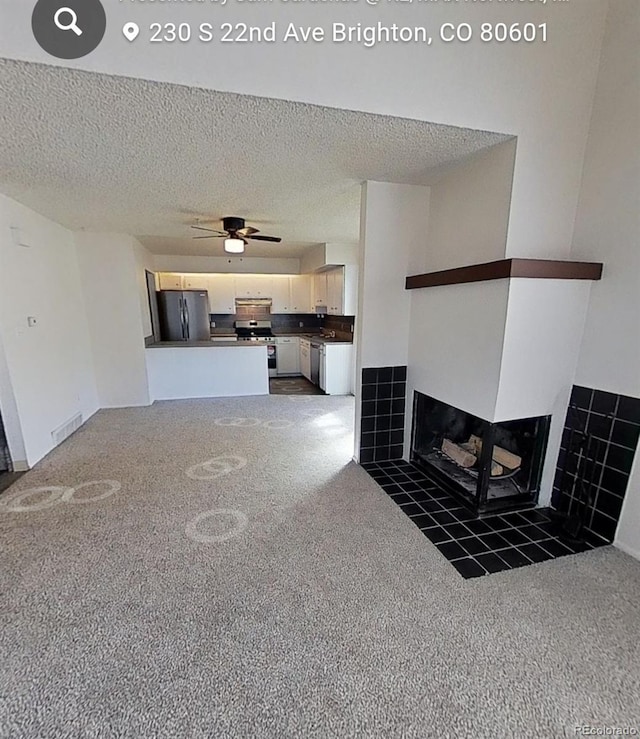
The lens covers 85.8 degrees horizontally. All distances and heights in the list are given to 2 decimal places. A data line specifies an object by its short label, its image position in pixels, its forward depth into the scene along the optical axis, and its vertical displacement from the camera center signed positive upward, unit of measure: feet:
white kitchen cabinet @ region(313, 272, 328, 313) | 20.97 +0.68
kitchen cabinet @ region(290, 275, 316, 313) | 23.45 +0.40
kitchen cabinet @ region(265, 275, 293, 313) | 23.54 +0.40
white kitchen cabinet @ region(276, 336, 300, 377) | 22.87 -3.55
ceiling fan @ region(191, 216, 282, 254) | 12.33 +2.47
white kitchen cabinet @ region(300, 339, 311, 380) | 21.32 -3.64
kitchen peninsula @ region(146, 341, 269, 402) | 17.04 -3.49
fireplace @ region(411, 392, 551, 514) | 7.93 -4.00
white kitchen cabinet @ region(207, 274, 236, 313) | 22.52 +0.45
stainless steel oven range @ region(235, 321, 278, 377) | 22.79 -2.30
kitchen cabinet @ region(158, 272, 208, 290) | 21.95 +1.19
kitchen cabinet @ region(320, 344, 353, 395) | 18.10 -3.52
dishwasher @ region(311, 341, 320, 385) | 19.50 -3.57
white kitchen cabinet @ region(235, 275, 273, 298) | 22.98 +0.93
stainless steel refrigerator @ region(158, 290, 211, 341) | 19.47 -0.78
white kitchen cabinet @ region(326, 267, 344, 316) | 18.69 +0.50
